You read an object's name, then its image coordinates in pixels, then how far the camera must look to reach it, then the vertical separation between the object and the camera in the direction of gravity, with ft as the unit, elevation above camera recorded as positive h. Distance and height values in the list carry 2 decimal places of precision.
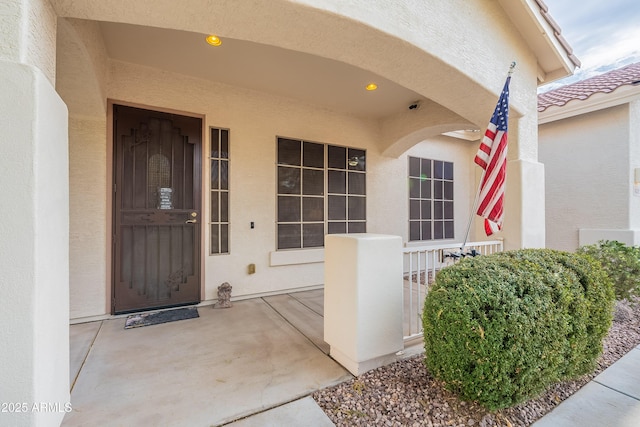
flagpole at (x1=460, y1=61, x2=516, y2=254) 10.37 +1.09
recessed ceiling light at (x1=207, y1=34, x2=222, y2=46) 10.81 +7.06
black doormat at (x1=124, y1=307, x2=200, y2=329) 11.73 -4.62
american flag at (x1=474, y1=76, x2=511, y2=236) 10.08 +1.99
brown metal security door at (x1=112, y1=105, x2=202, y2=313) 12.66 +0.33
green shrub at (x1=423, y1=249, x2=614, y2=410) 5.96 -2.68
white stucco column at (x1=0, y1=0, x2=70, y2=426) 4.61 -0.10
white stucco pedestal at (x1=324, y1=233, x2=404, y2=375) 7.89 -2.55
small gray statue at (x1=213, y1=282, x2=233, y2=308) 13.83 -4.17
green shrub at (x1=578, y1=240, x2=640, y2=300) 11.90 -2.43
